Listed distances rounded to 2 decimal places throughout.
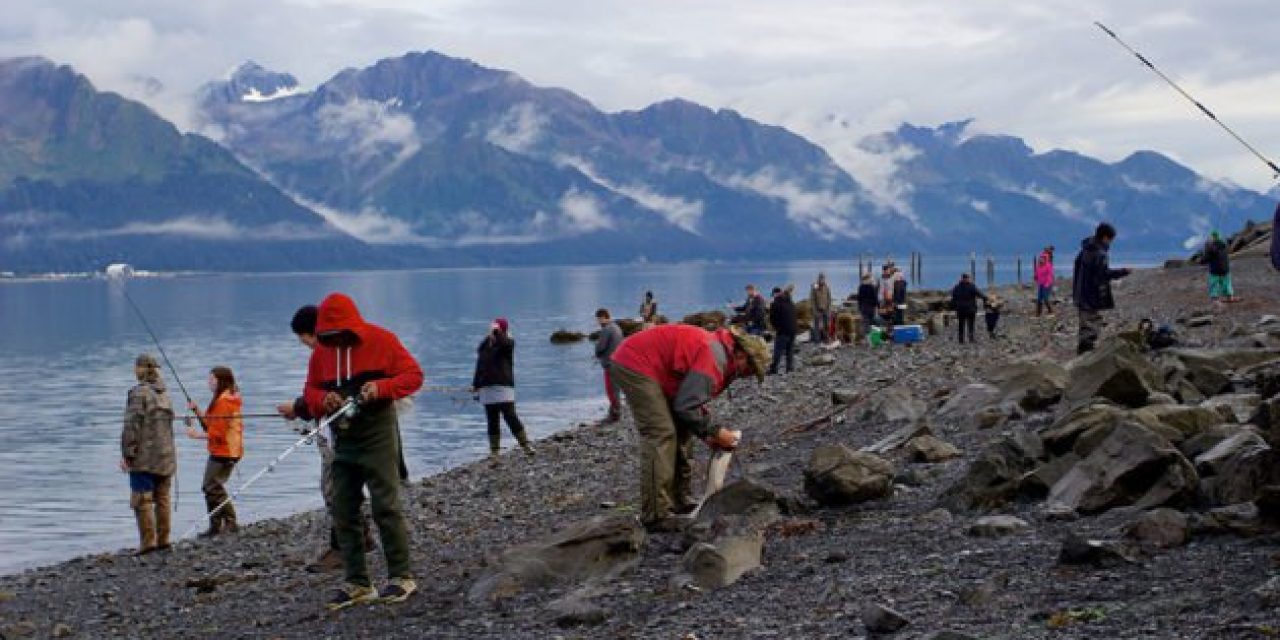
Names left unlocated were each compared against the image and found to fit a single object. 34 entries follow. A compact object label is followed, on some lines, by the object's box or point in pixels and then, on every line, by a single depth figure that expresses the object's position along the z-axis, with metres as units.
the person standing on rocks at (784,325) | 36.34
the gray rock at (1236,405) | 12.45
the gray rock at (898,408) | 20.23
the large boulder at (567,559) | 10.79
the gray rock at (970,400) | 18.11
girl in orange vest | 17.41
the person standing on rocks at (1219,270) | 36.78
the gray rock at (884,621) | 8.01
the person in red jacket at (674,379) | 11.34
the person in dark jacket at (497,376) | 22.93
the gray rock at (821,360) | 39.41
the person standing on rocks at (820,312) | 44.97
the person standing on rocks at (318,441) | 11.27
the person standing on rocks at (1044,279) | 42.93
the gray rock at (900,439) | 15.61
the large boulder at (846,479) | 12.27
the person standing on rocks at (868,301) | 44.44
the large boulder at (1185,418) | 11.91
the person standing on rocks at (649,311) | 33.91
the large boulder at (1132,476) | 10.19
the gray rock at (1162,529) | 9.06
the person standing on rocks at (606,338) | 26.83
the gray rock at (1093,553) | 8.73
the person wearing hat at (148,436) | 16.17
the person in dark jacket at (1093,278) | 19.83
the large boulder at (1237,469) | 9.65
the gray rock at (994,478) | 11.38
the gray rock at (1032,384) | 16.77
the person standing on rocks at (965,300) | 38.50
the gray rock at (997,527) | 10.23
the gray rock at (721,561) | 9.88
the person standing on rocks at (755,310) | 40.41
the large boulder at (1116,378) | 14.27
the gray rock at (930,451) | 14.52
